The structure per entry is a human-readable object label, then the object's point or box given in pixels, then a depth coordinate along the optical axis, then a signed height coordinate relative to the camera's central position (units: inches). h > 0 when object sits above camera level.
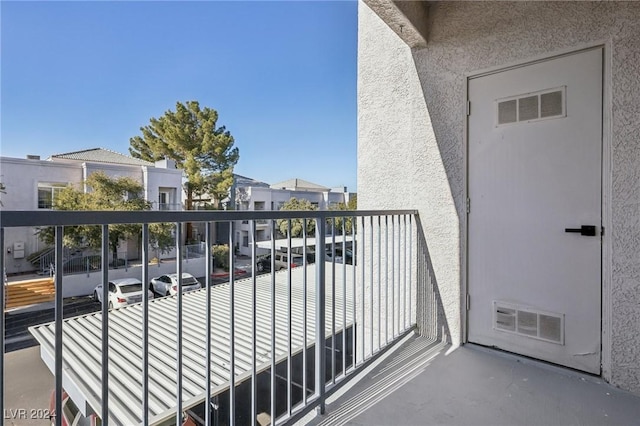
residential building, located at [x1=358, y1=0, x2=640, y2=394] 70.6 +11.5
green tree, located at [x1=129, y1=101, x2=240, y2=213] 762.2 +154.1
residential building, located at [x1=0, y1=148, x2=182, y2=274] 479.9 +58.2
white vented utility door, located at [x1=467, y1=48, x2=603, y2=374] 75.1 +0.0
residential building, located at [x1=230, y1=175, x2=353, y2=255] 837.2 +41.7
